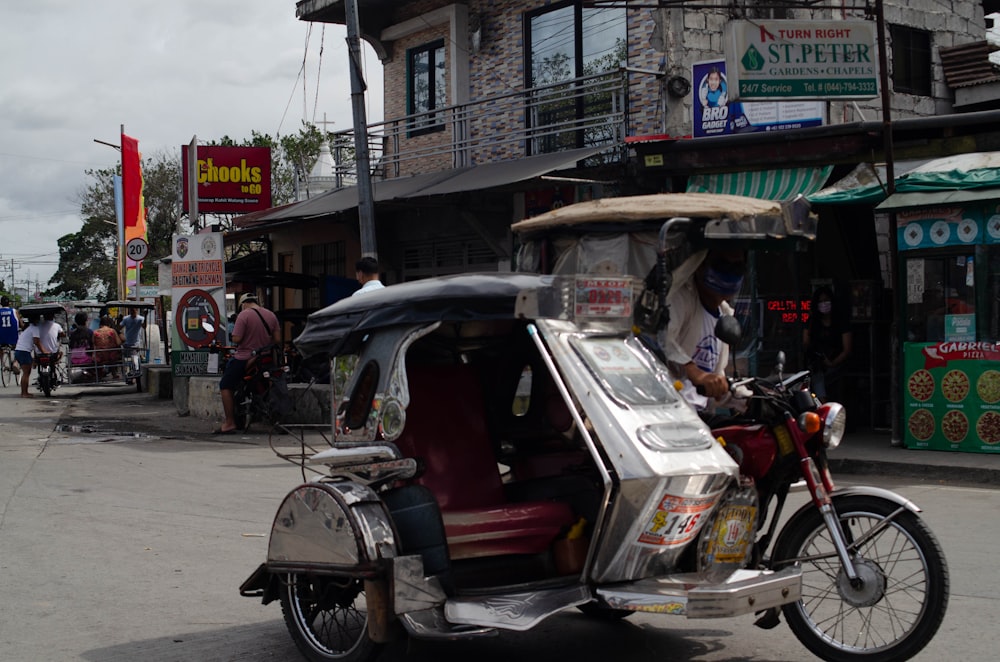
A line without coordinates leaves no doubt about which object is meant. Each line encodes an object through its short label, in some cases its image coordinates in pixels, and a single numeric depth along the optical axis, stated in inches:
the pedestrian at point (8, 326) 1106.7
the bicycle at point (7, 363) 1092.3
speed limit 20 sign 1067.9
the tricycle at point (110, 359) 960.3
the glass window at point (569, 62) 682.2
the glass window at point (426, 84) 837.2
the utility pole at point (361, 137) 592.7
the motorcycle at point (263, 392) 578.6
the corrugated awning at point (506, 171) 600.1
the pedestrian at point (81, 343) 959.6
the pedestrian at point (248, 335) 576.7
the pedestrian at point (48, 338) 941.8
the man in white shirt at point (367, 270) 385.1
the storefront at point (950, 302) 454.6
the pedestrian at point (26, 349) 951.0
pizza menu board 453.7
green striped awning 540.4
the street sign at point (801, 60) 512.1
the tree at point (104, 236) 2208.4
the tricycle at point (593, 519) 169.2
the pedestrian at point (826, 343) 535.8
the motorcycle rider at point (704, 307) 204.7
